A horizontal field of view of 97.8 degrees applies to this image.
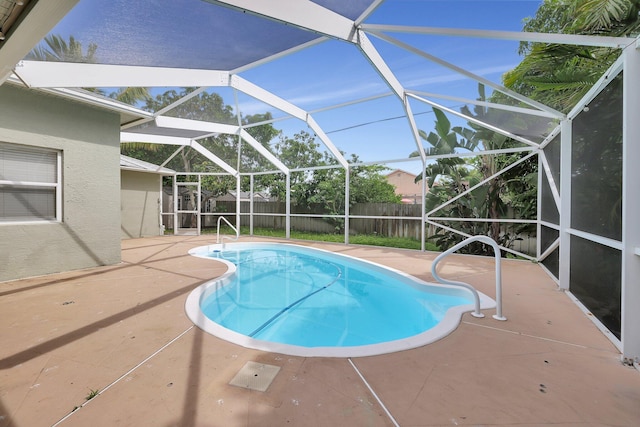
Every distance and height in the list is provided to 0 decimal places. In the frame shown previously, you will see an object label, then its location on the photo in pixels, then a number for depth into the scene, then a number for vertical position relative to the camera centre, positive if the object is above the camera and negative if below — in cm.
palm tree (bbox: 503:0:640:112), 380 +234
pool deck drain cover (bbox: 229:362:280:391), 201 -128
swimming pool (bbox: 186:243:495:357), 300 -162
